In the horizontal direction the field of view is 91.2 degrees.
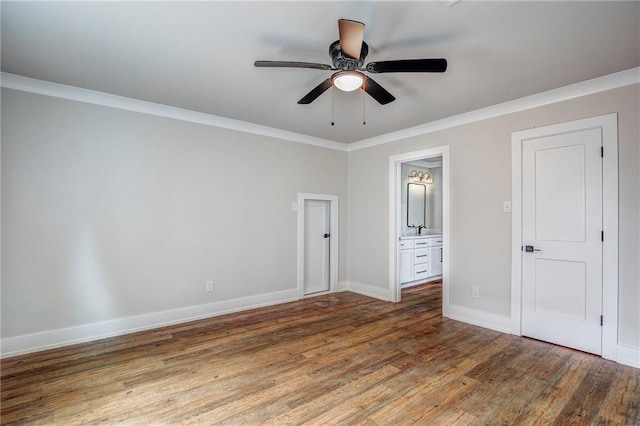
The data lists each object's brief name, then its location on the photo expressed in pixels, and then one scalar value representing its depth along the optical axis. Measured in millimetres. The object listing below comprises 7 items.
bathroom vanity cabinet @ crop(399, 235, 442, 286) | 5781
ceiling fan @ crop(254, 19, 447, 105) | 1936
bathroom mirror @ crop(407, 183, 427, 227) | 6801
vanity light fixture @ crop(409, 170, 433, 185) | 6865
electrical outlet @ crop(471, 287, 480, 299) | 3829
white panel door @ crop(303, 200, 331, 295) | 5219
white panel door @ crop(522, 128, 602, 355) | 3012
